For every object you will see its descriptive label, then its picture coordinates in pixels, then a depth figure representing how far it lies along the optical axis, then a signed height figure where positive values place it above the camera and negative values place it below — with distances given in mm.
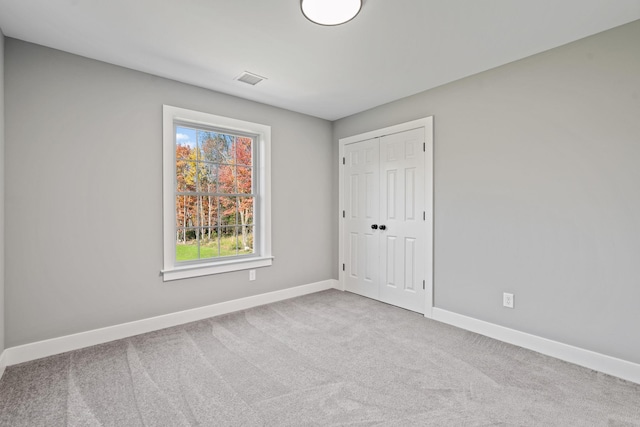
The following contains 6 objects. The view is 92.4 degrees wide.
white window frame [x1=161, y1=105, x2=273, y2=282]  3090 +174
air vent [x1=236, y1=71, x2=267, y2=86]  2993 +1342
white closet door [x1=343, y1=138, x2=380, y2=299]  4016 -62
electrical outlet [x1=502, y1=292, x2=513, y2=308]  2785 -815
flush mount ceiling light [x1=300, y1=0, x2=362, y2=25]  1912 +1300
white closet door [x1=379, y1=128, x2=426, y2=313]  3490 -101
